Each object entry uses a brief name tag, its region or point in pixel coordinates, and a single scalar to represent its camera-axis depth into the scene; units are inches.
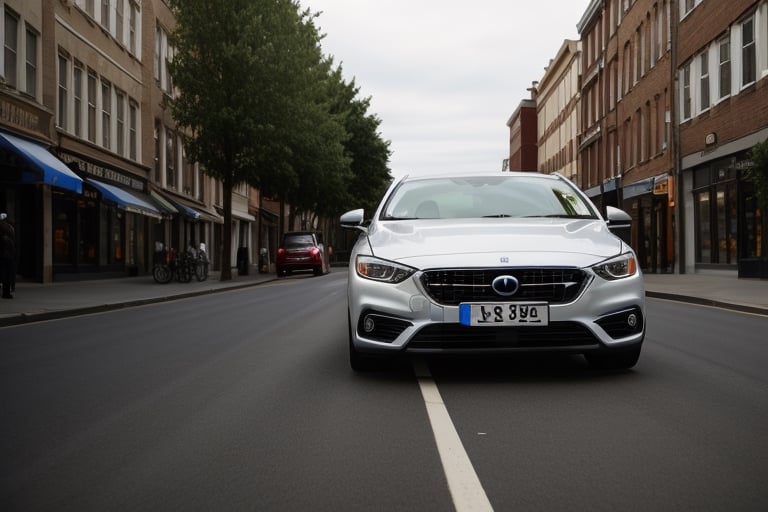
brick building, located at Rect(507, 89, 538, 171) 3550.7
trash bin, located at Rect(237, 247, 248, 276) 1563.7
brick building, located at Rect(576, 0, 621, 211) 1806.1
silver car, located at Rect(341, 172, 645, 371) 240.2
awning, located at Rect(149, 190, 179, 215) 1350.9
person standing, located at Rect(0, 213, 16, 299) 680.0
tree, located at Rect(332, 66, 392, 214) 2199.8
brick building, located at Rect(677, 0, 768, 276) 993.5
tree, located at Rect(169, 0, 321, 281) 1259.2
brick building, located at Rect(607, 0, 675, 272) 1369.3
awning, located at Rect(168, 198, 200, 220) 1457.9
